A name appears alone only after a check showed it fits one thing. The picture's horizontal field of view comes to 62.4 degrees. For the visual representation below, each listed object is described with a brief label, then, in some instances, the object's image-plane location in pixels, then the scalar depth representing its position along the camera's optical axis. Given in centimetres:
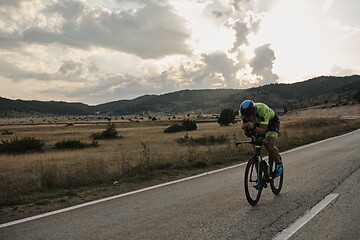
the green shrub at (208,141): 2249
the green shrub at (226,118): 5209
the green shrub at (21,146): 2070
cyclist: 531
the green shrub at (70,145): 2370
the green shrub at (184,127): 4000
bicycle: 556
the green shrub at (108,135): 3325
